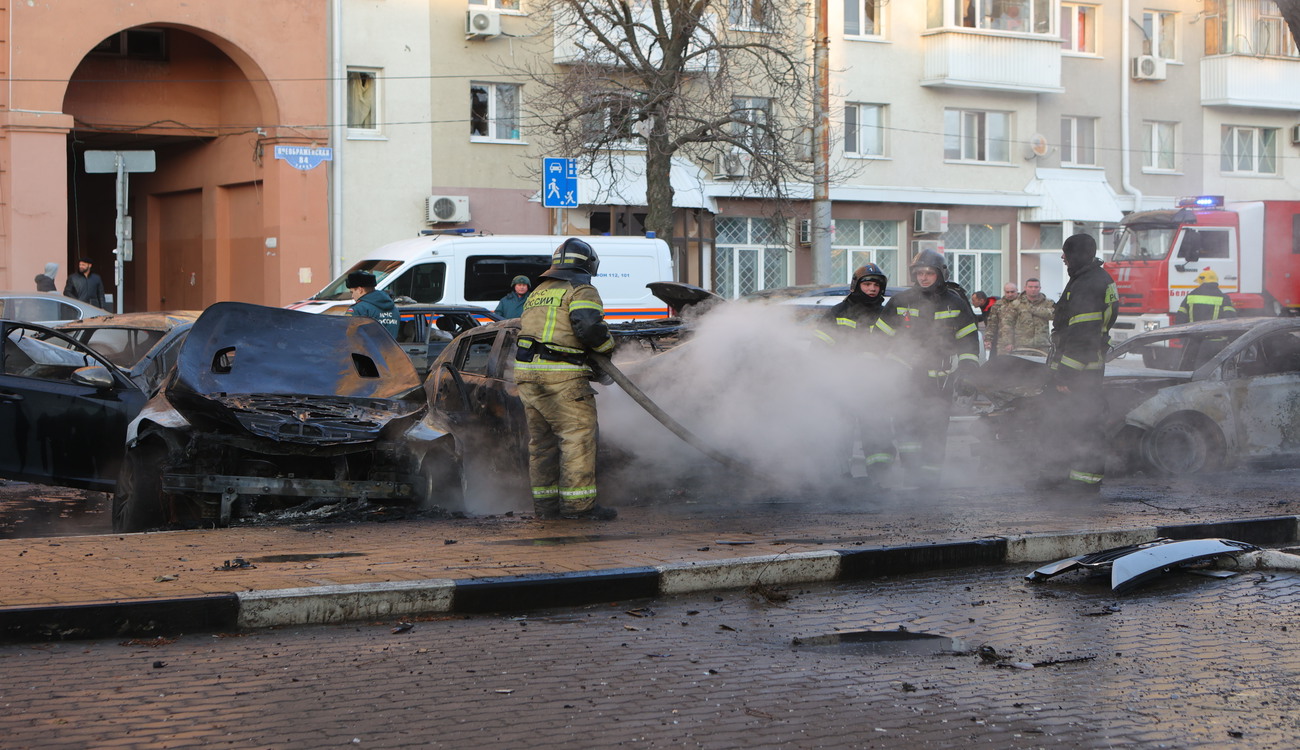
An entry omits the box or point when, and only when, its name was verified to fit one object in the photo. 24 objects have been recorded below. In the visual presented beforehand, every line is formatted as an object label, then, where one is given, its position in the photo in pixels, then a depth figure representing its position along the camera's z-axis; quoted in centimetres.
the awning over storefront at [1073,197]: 3241
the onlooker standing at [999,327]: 1858
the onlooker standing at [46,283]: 2003
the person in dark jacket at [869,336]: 934
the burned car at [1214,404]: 1098
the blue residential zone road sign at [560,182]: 1653
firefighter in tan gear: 790
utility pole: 2144
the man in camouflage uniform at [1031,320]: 1823
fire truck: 2423
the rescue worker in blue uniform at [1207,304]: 1841
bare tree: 2094
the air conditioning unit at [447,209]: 2602
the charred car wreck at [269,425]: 748
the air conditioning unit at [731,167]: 2347
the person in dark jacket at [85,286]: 2098
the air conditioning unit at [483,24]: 2619
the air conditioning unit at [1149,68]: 3322
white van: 1880
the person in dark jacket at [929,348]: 943
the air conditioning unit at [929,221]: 3061
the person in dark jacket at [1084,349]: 936
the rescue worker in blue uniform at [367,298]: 1165
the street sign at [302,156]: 2112
